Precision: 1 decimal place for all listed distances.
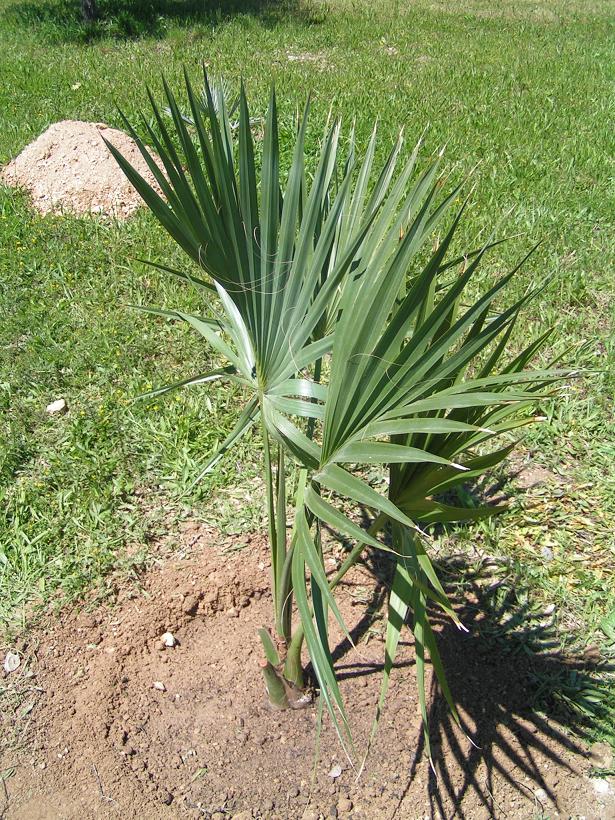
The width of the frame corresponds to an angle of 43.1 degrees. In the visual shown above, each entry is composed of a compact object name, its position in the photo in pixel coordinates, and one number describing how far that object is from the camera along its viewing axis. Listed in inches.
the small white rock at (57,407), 138.6
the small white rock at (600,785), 90.9
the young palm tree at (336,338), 62.4
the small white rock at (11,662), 101.0
